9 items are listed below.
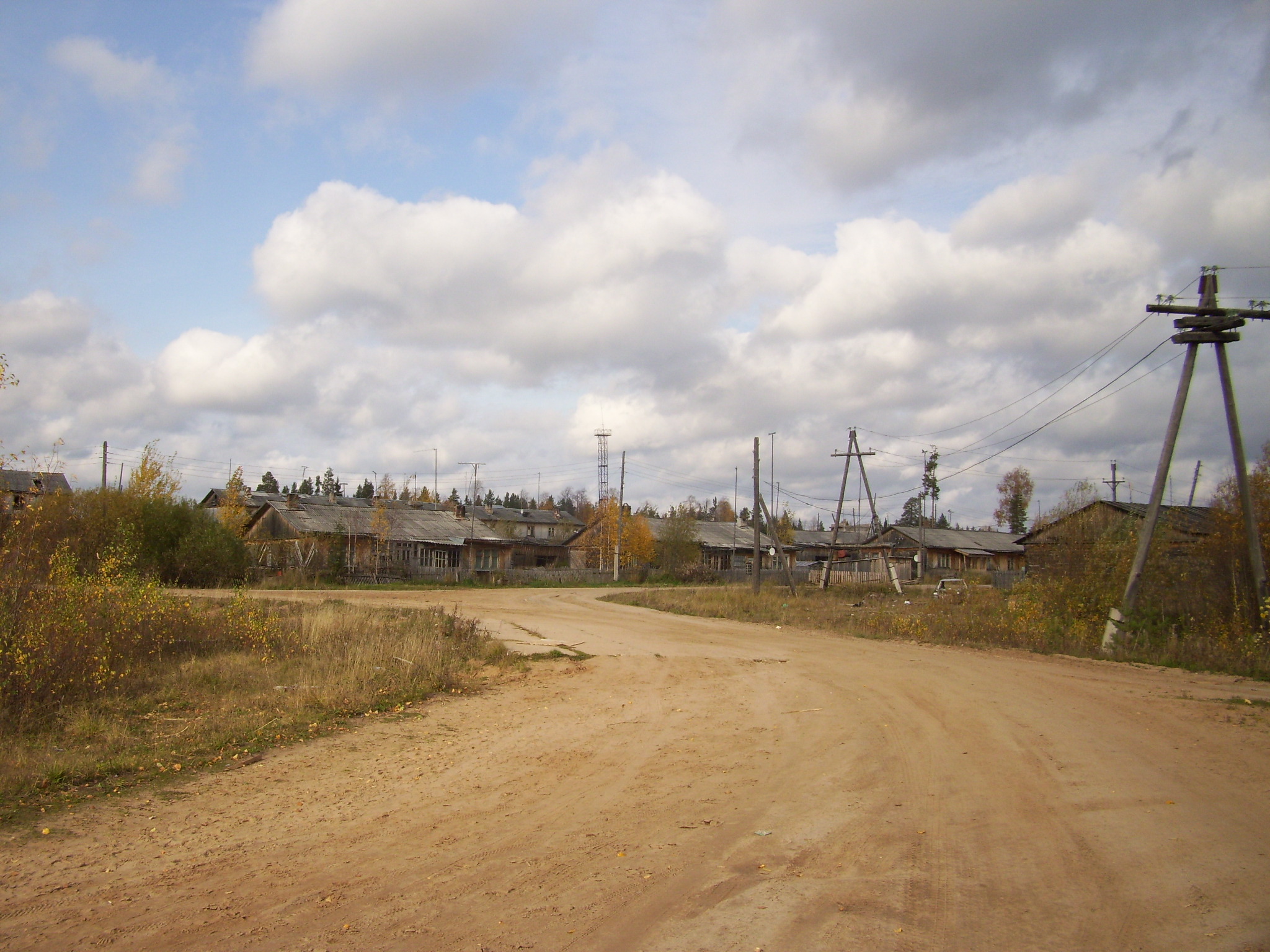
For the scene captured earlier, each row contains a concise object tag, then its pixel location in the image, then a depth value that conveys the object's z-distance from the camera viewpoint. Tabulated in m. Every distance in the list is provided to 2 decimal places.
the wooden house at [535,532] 71.31
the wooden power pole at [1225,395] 16.44
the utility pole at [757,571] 37.16
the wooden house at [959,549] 71.94
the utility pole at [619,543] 57.22
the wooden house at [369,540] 46.31
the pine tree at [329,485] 112.99
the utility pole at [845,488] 43.56
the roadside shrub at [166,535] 29.86
